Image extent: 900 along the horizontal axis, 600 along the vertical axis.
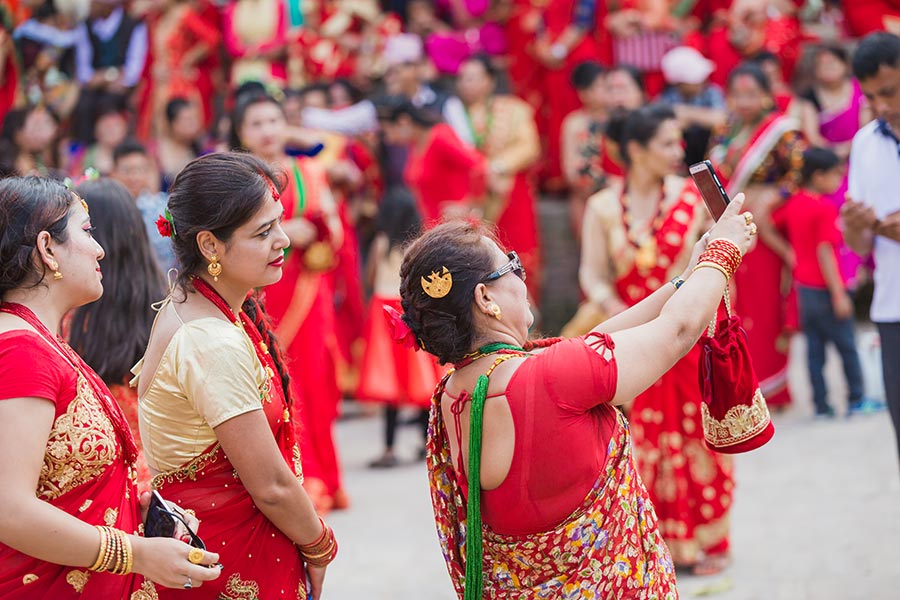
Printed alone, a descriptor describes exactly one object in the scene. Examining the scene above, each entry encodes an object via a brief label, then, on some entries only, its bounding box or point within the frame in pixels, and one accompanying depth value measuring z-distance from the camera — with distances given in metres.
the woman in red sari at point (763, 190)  6.78
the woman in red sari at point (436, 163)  8.02
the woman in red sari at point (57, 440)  2.08
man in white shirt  3.82
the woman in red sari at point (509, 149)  8.93
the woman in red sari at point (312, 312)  5.52
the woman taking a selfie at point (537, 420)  2.31
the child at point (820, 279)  6.72
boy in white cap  7.88
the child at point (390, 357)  6.57
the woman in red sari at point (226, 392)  2.43
